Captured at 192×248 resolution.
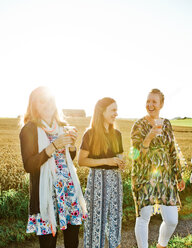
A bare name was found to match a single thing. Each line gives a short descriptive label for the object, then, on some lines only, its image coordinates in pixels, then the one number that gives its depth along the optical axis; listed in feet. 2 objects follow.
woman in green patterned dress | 11.10
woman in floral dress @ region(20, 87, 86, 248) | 8.57
